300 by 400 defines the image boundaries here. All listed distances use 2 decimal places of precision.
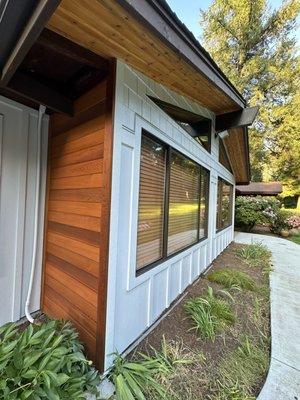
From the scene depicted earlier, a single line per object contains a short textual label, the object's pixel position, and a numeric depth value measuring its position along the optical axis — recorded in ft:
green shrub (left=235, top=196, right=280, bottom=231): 44.16
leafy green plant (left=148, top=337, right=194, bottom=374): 7.93
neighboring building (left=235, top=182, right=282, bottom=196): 49.14
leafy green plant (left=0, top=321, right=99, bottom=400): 5.26
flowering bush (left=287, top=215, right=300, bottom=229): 43.54
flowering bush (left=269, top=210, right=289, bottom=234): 42.96
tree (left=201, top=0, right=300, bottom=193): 49.29
